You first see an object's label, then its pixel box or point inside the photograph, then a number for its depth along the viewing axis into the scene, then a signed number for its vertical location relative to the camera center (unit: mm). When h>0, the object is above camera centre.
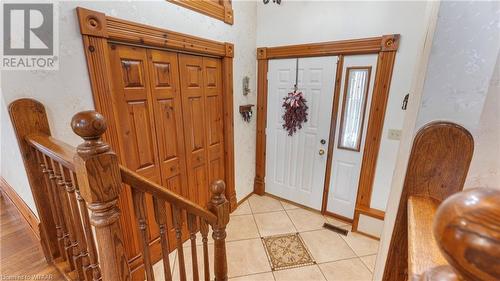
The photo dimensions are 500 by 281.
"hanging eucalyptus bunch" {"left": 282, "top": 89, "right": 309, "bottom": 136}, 2607 -270
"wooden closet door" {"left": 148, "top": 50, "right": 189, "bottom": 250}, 1769 -269
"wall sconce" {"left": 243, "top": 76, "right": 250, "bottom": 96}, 2664 +31
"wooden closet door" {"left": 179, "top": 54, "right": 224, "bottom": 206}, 2049 -342
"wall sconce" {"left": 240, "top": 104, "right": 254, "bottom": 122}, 2682 -296
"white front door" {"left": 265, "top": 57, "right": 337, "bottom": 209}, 2494 -594
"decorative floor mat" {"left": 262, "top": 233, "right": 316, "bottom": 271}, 2070 -1625
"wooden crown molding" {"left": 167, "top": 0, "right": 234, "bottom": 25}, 1869 +726
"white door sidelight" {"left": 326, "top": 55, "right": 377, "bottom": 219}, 2242 -458
